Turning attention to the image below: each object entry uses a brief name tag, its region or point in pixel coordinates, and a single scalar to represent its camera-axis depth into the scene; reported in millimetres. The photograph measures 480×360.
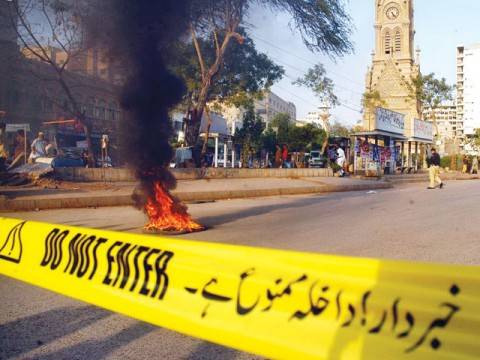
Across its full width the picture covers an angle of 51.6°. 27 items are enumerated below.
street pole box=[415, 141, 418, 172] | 40284
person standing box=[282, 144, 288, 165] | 28969
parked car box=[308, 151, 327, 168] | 29441
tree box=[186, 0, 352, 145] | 8844
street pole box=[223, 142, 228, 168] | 25359
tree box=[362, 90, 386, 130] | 46531
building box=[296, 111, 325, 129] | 183050
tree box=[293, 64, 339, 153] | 33781
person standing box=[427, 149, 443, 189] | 19650
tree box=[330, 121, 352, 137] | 79812
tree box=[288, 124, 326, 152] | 32219
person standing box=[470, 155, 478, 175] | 42588
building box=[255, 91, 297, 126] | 118438
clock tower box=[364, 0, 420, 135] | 78500
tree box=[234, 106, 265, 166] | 26672
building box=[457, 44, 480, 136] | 115000
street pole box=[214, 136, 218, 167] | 24469
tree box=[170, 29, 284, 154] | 21812
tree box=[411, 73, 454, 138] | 46125
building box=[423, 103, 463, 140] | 136250
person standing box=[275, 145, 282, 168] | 29094
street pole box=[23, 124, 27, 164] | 15795
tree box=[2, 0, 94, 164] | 11008
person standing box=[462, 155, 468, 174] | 44838
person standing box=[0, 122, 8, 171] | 13406
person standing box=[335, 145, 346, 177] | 26544
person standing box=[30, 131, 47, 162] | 16188
